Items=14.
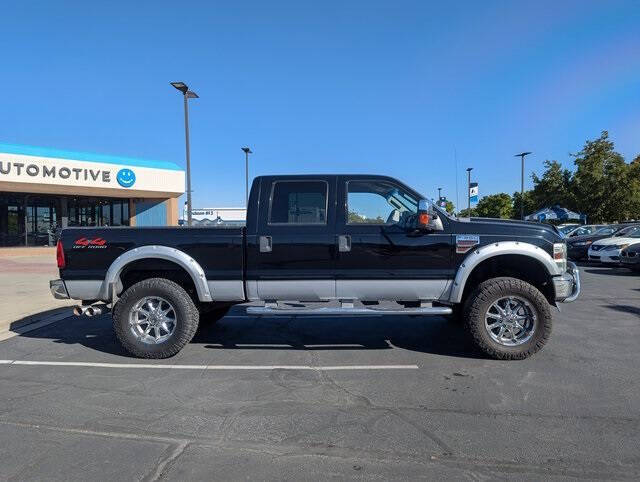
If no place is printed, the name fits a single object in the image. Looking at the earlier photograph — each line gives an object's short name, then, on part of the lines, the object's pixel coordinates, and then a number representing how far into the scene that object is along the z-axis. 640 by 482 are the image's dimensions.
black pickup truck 5.67
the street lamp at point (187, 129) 17.27
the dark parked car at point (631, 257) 14.12
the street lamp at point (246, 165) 27.78
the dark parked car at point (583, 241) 19.08
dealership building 23.34
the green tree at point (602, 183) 34.94
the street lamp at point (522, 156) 38.22
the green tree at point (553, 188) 38.56
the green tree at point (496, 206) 63.09
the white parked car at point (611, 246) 16.39
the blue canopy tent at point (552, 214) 33.75
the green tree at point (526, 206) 45.72
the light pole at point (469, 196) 25.57
